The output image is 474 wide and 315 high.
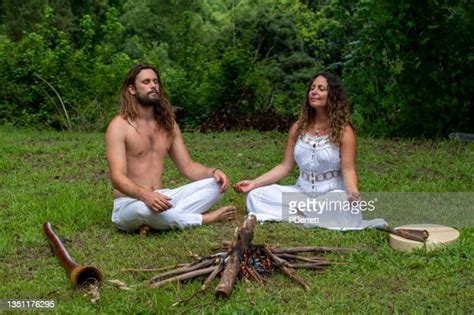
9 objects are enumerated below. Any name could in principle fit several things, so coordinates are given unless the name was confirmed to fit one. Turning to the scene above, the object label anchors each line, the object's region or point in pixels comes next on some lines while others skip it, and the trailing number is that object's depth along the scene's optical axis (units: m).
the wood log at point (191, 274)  4.46
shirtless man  5.63
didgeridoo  4.45
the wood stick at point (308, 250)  4.80
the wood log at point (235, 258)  4.20
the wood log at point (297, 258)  4.77
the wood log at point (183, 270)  4.52
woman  5.73
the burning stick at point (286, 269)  4.42
